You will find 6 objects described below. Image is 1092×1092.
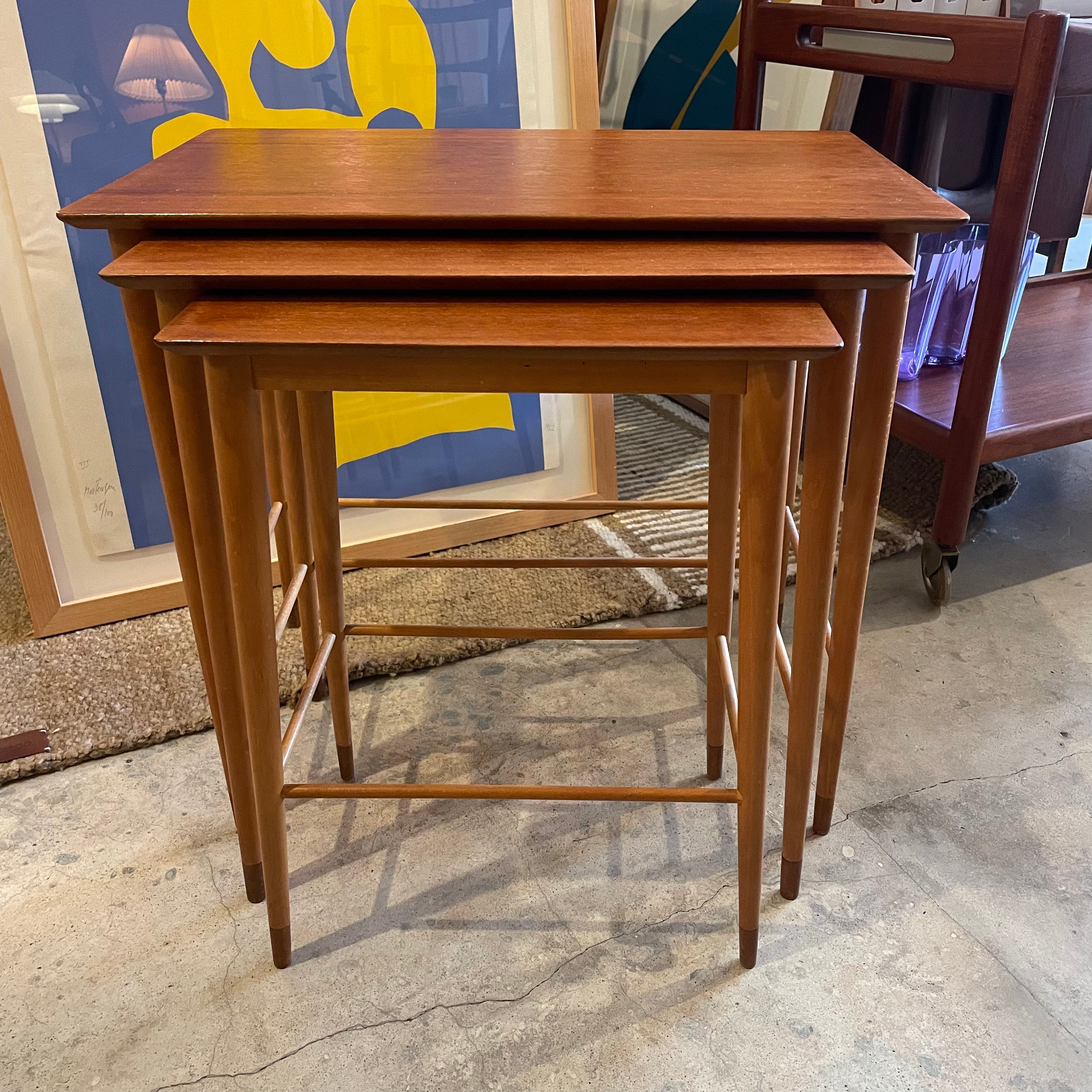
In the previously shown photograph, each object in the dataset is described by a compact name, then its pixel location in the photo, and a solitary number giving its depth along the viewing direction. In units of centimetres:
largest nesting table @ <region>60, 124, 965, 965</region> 71
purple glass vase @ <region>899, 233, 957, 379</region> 162
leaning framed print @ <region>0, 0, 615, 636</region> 132
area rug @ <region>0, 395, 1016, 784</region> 132
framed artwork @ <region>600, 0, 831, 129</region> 188
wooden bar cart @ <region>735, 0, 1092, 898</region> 104
